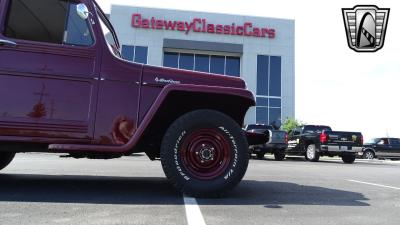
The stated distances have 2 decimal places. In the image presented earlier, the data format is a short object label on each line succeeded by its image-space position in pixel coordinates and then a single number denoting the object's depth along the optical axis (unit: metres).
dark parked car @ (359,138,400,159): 26.60
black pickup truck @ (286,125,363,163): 17.86
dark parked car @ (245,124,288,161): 18.66
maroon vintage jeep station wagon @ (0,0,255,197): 4.25
